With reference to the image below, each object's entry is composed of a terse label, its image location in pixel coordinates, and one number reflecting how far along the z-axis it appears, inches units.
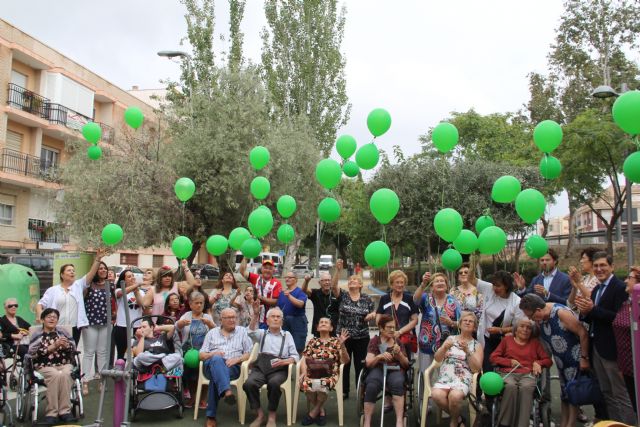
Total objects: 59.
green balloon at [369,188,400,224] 244.1
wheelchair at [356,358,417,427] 206.4
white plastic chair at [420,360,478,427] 197.3
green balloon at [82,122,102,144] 320.2
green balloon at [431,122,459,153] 271.5
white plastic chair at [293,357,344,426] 214.7
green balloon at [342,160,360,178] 291.0
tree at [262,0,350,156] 794.8
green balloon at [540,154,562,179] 241.8
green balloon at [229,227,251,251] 290.2
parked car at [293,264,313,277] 1809.9
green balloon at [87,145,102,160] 320.0
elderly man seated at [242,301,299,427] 213.9
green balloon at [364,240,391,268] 237.6
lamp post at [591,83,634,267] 362.0
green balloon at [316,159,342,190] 277.0
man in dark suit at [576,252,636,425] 176.1
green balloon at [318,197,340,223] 279.4
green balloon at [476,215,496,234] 275.6
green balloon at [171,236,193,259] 287.7
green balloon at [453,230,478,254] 261.0
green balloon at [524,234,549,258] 226.5
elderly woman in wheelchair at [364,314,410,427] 200.8
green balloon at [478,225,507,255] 240.4
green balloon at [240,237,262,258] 279.3
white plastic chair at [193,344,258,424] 218.5
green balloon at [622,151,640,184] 198.1
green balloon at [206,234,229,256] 294.0
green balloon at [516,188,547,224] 231.5
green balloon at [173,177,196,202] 311.0
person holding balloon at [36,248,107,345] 245.6
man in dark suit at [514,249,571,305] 213.2
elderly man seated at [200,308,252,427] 213.0
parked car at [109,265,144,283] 928.3
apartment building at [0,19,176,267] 827.4
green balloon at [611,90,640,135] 191.3
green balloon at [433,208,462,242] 235.9
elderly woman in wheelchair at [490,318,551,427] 182.5
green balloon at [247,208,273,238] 278.2
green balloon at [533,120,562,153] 232.5
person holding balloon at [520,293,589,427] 186.7
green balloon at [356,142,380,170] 271.4
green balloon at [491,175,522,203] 251.0
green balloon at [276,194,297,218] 294.8
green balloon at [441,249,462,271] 264.1
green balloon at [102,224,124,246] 262.1
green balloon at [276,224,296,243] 293.1
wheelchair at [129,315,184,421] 213.5
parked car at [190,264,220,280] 1253.1
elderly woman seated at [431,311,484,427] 192.5
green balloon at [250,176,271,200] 292.2
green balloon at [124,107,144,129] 333.4
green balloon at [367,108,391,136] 267.7
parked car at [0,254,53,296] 606.9
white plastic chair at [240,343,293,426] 215.2
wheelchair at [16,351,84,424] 206.5
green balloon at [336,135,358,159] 288.0
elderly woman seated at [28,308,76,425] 206.1
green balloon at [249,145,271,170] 303.1
